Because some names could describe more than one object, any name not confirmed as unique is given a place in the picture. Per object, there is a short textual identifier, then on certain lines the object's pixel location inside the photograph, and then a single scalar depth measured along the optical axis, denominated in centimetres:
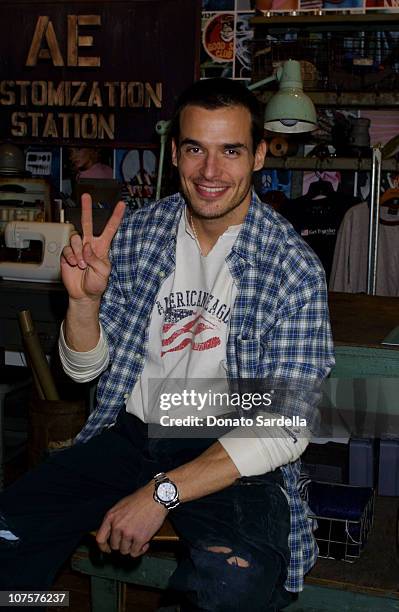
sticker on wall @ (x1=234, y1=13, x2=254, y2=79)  492
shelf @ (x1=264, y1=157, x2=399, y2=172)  434
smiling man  167
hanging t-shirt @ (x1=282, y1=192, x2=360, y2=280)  466
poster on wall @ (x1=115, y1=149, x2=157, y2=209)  514
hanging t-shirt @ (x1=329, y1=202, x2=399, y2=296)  448
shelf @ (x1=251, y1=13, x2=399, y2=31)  440
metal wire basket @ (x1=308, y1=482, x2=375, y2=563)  227
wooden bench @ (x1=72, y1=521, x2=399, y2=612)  210
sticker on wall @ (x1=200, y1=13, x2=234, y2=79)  496
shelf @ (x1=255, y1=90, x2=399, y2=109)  433
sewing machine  371
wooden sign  502
